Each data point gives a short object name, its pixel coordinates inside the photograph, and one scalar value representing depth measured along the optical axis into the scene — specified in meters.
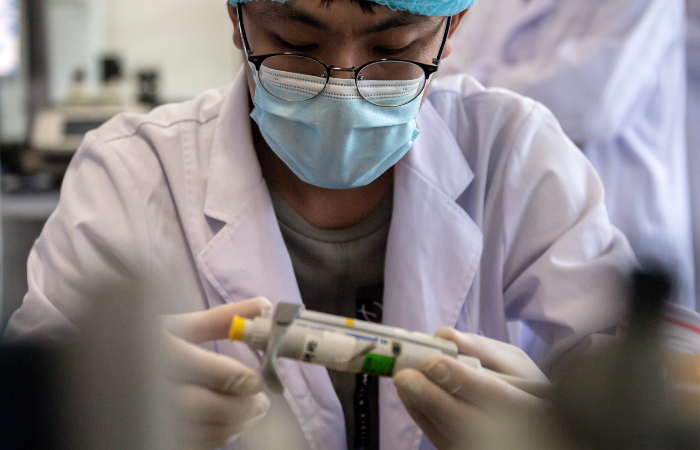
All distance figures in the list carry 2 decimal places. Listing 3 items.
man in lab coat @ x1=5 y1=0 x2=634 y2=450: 0.98
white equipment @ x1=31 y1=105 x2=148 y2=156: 2.86
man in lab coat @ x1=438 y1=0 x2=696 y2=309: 1.66
